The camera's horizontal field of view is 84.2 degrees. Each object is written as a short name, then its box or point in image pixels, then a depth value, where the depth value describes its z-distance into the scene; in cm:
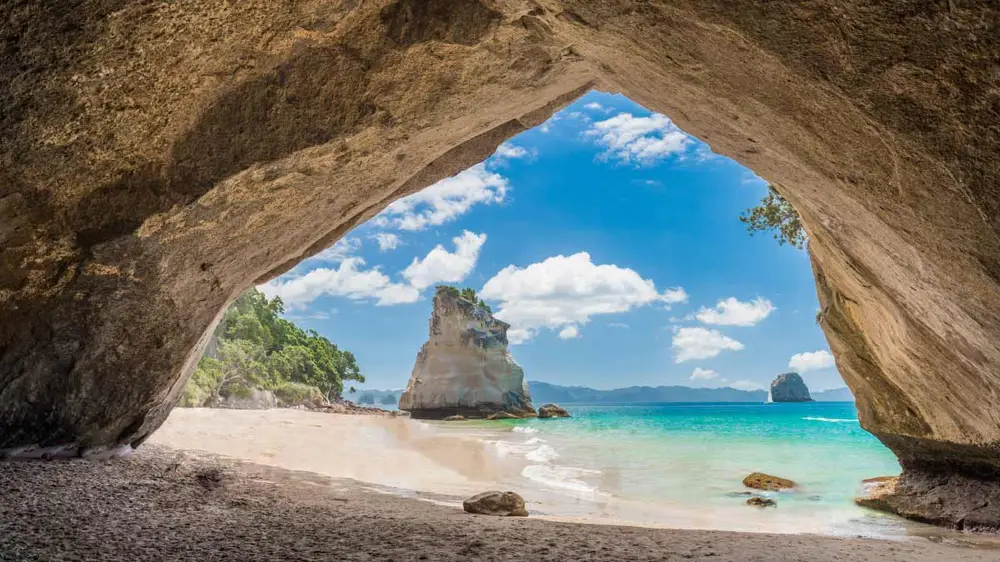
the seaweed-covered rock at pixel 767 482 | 1319
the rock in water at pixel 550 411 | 6201
